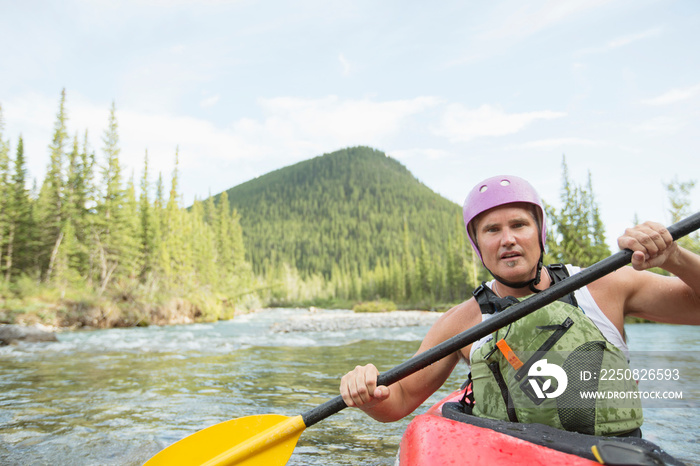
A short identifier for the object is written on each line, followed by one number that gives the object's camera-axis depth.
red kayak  1.49
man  2.09
